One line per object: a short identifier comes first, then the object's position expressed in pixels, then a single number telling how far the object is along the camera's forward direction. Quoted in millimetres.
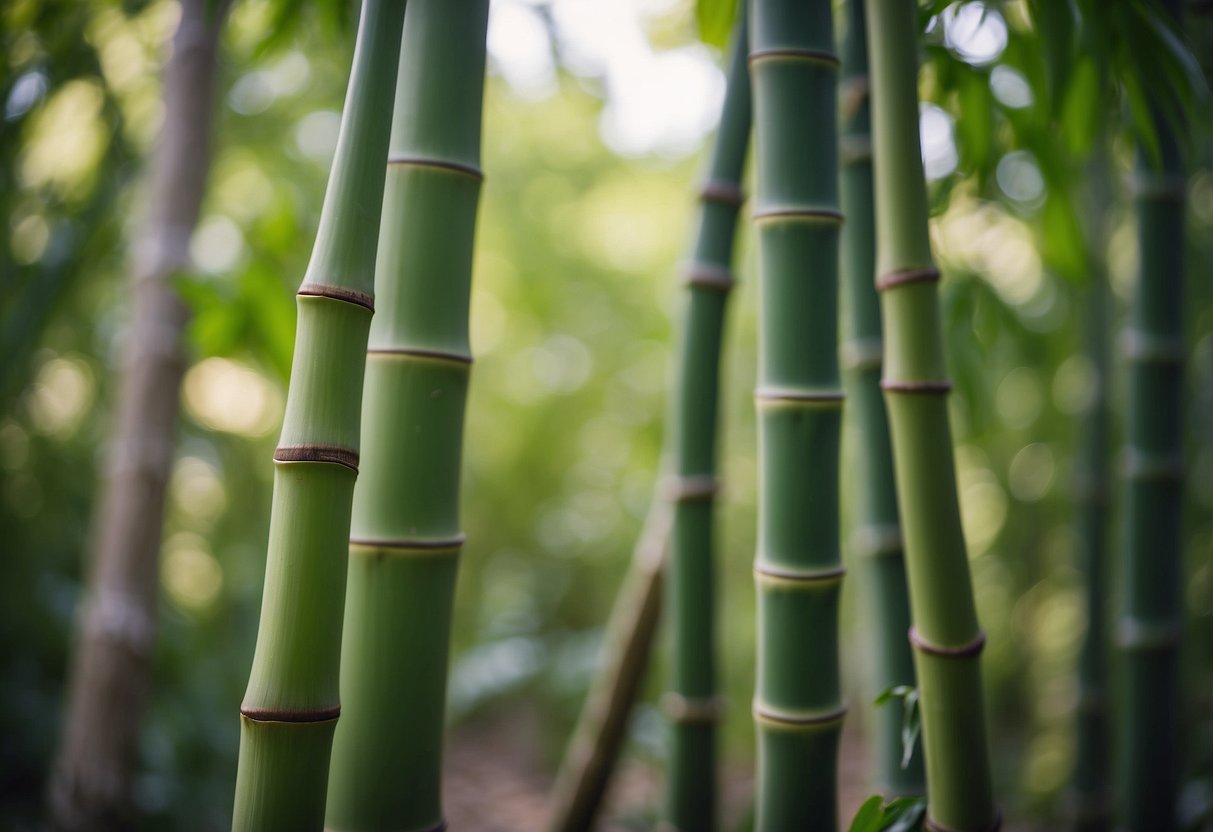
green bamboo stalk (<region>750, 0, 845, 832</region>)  545
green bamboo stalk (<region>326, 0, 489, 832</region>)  466
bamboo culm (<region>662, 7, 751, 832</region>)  764
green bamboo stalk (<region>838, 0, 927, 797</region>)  720
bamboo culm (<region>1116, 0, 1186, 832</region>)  762
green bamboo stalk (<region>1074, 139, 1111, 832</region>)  1232
